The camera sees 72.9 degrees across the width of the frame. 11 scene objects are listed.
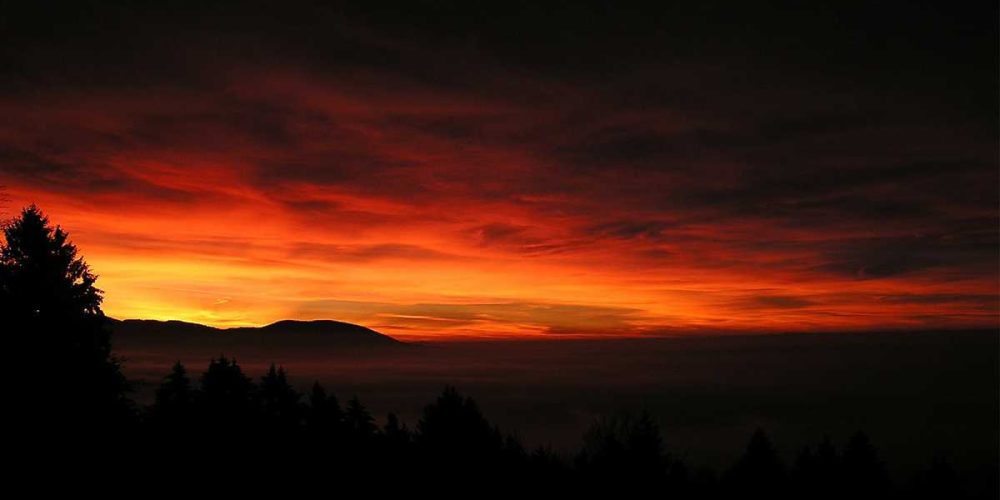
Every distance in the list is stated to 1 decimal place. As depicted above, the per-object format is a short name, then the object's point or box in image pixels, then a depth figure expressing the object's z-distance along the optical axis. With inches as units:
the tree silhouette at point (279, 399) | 1619.5
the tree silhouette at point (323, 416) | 1521.5
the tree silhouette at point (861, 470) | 1872.5
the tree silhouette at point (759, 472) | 1841.8
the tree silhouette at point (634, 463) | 1721.2
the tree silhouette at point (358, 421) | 1612.6
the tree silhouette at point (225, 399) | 1258.6
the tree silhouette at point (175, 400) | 1143.6
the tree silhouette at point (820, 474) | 1884.8
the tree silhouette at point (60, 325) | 797.9
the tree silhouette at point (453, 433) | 1514.5
